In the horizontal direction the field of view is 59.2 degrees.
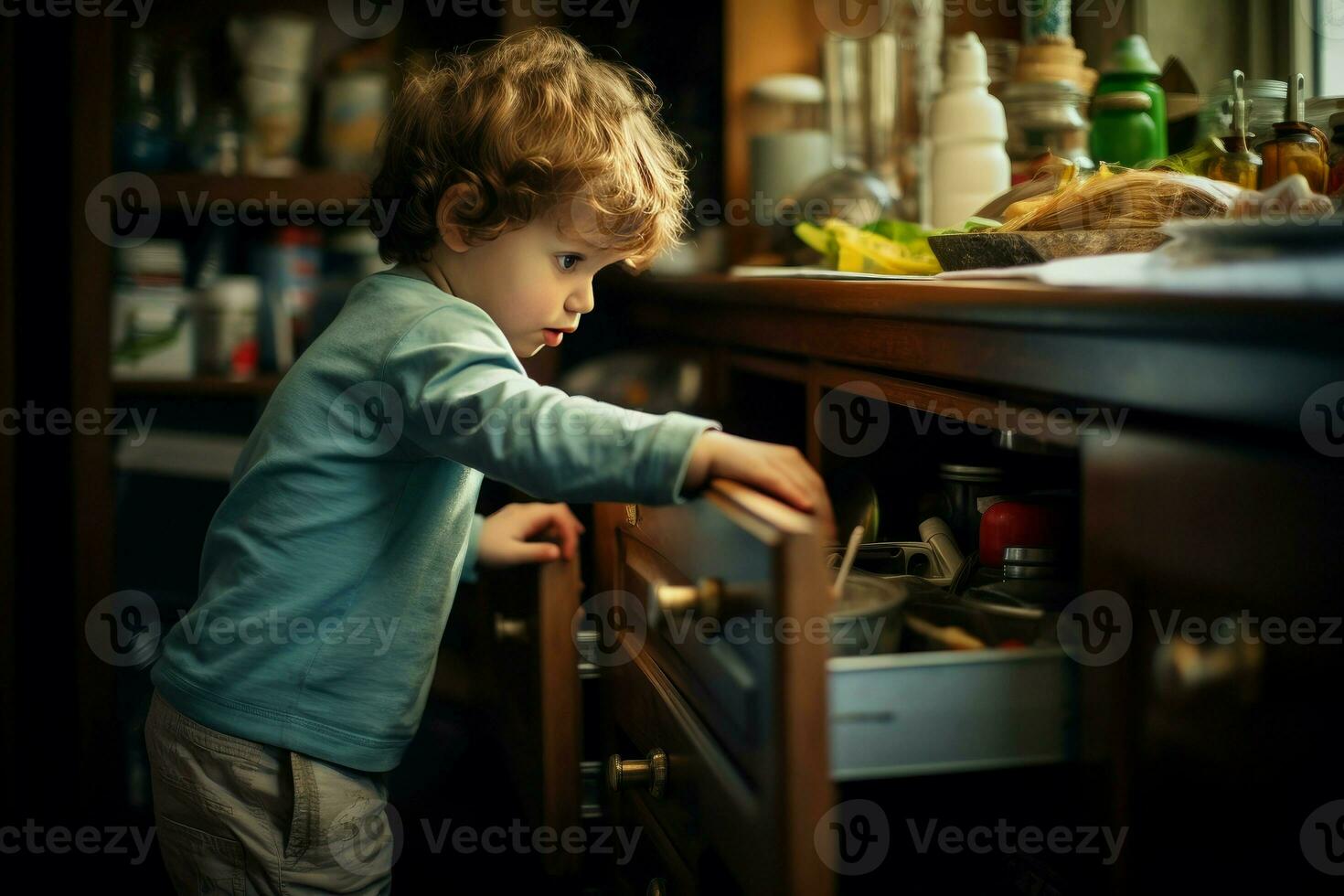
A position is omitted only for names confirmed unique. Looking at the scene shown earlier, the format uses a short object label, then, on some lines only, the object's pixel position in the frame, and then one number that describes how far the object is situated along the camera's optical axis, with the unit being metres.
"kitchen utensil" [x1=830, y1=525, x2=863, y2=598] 0.73
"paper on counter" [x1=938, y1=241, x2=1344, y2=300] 0.49
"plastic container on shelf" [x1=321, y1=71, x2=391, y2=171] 1.86
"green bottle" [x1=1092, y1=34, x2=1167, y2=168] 1.24
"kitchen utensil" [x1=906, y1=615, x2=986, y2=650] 0.71
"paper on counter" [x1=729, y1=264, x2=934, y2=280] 1.08
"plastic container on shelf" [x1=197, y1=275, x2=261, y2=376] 1.83
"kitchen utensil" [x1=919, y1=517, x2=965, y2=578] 0.96
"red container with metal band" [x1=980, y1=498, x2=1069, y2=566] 0.86
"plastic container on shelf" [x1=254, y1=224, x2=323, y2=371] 1.88
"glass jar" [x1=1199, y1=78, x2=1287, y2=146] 1.11
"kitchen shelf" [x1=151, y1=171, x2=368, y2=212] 1.75
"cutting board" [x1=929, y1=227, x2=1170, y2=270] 0.83
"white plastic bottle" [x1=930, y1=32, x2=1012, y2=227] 1.38
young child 0.98
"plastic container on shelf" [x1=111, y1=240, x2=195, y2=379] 1.79
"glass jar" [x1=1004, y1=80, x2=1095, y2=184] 1.36
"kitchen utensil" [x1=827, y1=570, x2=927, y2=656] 0.70
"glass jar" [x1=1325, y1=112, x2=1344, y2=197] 0.86
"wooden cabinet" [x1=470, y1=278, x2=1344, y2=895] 0.54
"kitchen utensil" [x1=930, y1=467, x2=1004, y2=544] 1.00
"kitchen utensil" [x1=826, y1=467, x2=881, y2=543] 1.09
